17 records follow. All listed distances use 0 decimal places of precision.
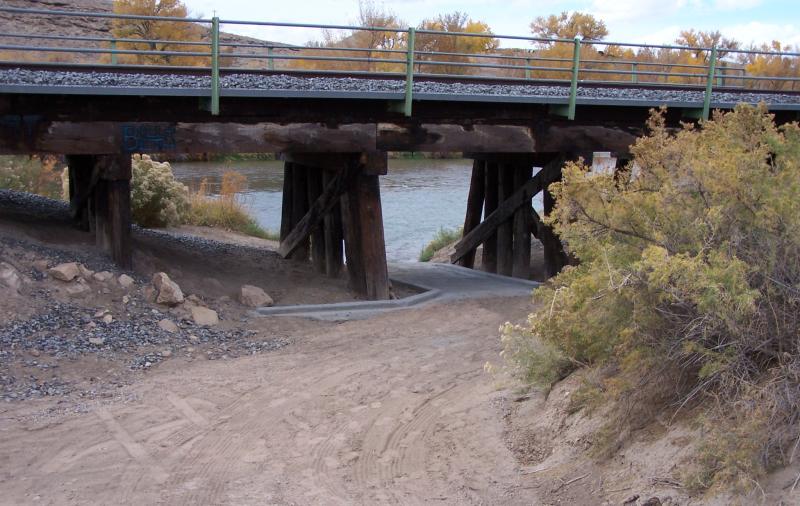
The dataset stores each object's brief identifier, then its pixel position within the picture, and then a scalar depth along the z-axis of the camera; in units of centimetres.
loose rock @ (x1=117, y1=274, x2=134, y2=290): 904
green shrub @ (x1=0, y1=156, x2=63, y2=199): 1798
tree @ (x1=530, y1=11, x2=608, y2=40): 4528
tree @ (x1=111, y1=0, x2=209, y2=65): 3161
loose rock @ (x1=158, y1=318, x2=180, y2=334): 843
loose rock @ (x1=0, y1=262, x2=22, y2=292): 815
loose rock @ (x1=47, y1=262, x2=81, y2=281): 861
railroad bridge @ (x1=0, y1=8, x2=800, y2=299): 906
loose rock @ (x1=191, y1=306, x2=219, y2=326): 886
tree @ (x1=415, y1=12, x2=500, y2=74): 3400
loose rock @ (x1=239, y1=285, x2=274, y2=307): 979
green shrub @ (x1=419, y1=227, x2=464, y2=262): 1875
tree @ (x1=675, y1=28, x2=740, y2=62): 5177
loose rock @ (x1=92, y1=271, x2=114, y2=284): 894
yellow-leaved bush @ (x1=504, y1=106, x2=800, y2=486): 417
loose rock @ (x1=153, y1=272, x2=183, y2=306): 893
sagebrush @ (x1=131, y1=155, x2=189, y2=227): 1688
